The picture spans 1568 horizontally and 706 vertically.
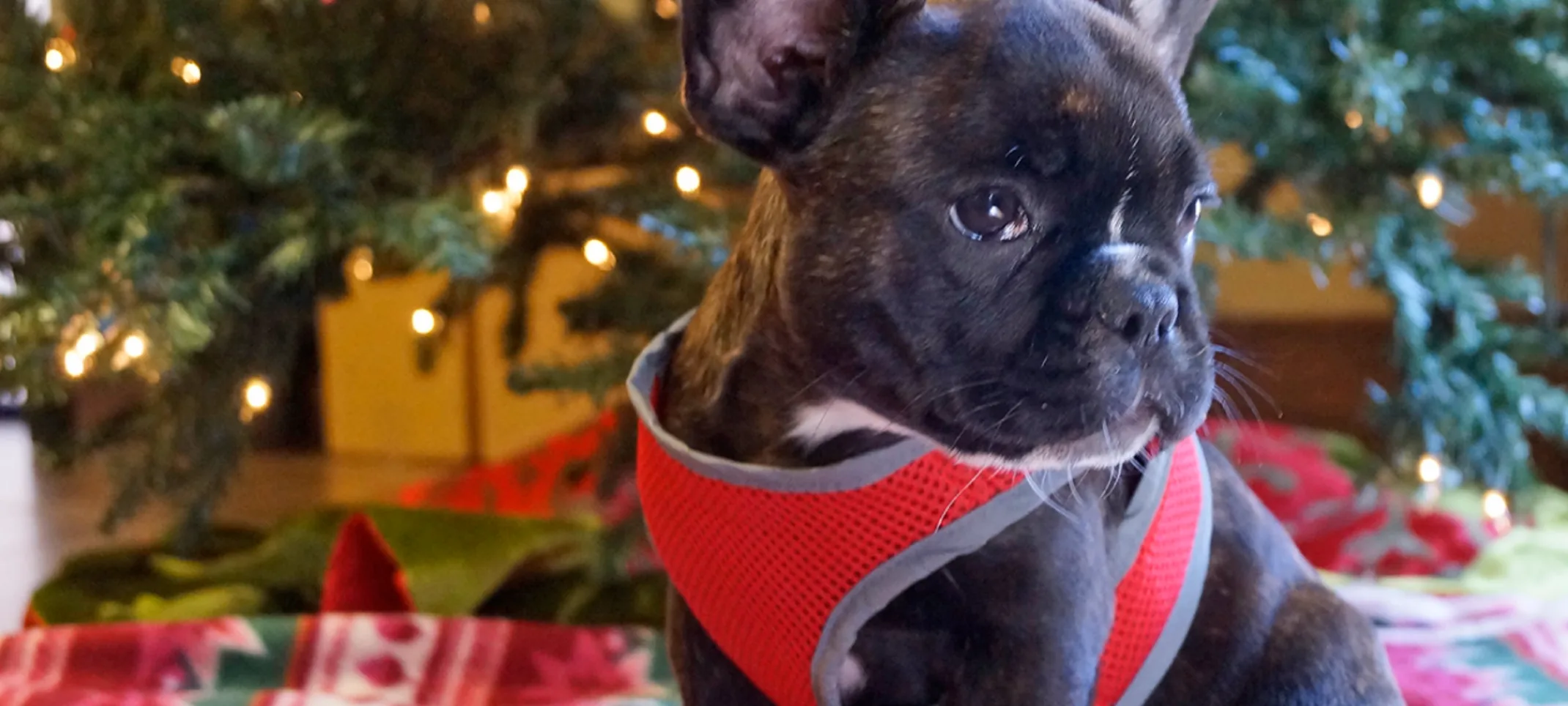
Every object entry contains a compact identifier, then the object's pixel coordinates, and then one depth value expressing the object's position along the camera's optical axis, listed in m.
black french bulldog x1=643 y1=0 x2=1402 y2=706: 0.79
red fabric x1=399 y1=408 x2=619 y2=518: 2.22
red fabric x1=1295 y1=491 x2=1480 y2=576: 1.84
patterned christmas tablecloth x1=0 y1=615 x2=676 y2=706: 1.46
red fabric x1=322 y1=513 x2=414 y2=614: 1.75
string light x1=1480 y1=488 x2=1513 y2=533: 1.82
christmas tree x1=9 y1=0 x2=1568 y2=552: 1.46
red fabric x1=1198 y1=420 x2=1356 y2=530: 2.02
